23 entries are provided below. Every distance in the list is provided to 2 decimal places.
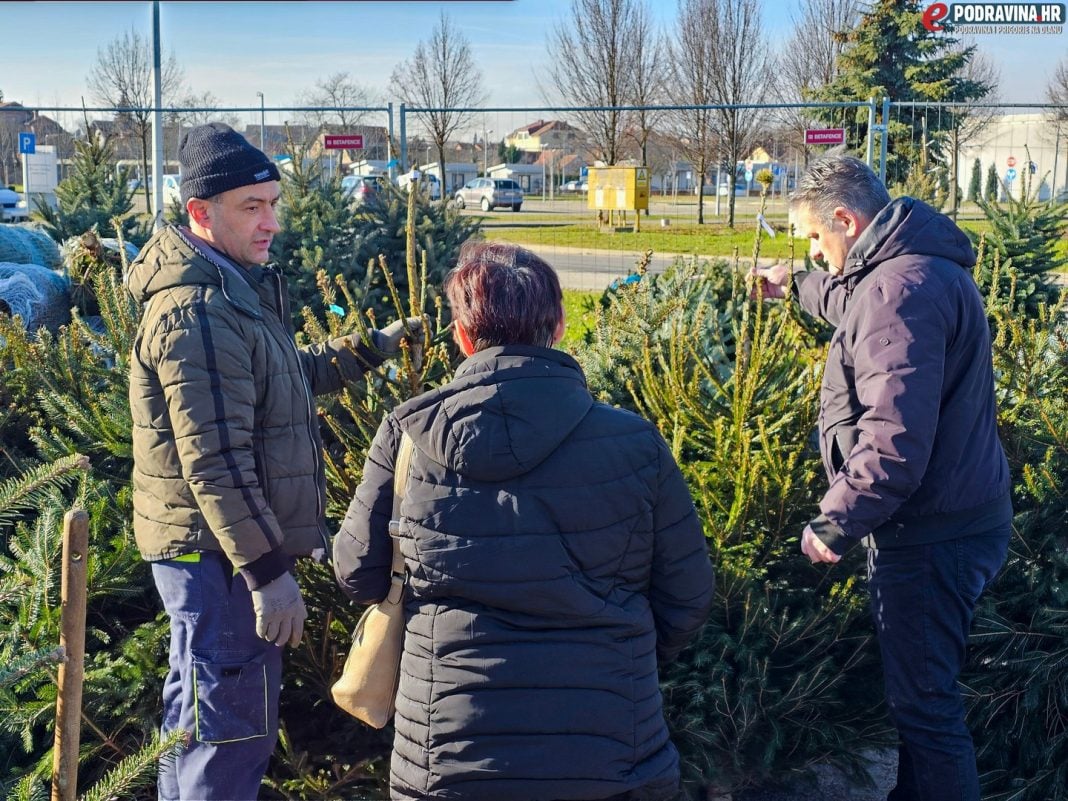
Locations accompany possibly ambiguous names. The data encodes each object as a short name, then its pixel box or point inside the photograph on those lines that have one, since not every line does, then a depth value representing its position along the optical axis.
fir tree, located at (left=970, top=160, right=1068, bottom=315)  7.71
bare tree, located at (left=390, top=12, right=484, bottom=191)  31.28
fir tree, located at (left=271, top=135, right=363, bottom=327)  7.57
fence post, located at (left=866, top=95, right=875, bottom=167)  9.09
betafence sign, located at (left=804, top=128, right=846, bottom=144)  9.26
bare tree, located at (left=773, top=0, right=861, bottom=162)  29.31
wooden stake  1.69
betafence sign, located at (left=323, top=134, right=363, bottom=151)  9.09
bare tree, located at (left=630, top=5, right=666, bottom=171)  30.89
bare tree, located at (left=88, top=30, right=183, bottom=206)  28.68
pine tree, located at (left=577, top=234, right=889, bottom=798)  3.39
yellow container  20.62
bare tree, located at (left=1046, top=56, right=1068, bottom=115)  35.91
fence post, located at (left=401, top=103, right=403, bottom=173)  9.44
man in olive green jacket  2.66
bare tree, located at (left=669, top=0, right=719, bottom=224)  29.78
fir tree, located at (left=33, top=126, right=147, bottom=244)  9.95
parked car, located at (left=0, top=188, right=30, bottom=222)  26.49
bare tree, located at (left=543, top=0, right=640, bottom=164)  30.84
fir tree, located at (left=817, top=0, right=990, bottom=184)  24.64
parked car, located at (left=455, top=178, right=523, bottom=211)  37.78
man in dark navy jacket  2.81
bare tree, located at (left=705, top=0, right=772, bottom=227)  29.62
